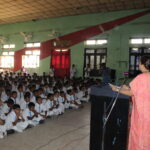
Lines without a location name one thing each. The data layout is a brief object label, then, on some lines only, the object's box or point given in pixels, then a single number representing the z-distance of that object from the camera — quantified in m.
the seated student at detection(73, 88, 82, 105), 5.52
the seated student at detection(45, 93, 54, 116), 4.19
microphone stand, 1.63
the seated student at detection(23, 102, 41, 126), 3.59
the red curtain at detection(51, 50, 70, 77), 10.62
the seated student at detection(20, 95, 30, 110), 4.08
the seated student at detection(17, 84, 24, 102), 5.04
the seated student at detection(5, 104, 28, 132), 3.26
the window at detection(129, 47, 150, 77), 8.78
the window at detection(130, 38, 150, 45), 8.70
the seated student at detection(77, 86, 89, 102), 5.98
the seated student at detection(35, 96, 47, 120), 4.00
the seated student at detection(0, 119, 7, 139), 2.97
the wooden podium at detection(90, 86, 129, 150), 1.65
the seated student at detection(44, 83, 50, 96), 5.97
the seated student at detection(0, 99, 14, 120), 3.83
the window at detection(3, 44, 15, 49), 12.78
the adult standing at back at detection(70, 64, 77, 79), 10.16
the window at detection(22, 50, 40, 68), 11.66
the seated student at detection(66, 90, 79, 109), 5.08
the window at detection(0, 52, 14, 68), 12.76
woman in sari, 1.47
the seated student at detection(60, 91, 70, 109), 4.97
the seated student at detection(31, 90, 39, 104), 4.46
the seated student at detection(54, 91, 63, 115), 4.30
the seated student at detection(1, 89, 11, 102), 4.75
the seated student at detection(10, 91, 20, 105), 4.36
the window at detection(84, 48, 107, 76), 9.70
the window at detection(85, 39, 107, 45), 9.67
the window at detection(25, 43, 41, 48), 11.61
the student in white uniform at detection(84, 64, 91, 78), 9.76
